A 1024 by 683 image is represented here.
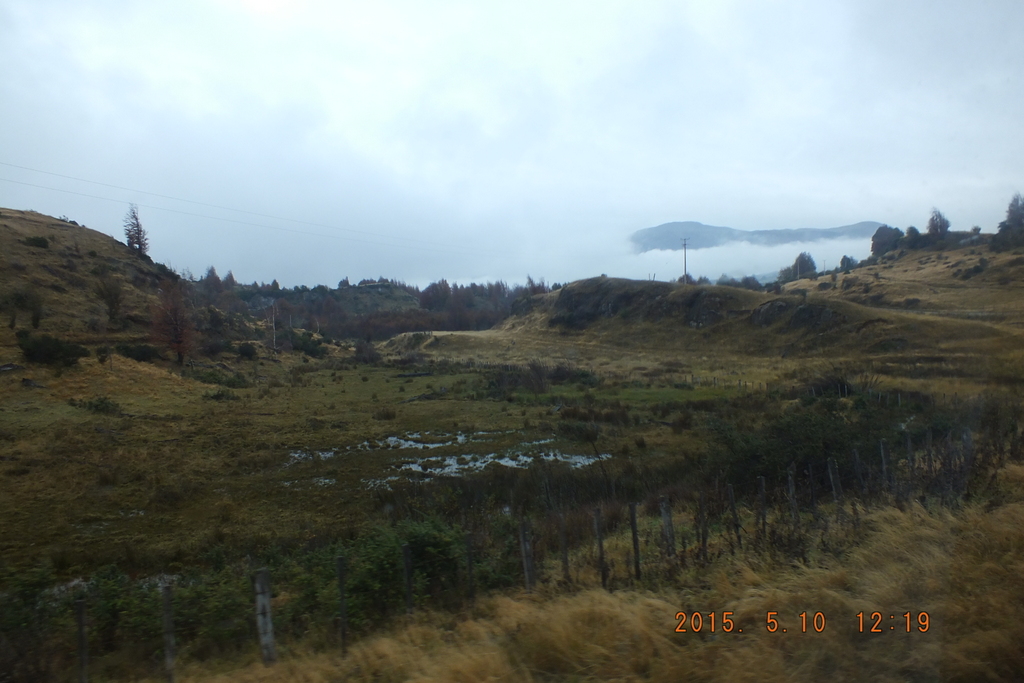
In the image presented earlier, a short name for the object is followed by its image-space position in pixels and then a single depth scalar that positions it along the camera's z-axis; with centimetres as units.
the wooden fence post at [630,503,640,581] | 696
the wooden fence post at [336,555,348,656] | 580
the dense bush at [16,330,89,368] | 2953
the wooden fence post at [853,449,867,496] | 910
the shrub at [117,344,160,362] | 3697
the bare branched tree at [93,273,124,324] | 4100
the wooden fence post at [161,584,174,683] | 516
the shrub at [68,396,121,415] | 2525
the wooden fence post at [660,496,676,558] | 736
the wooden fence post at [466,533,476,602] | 680
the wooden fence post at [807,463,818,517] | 820
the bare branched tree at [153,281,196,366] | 4097
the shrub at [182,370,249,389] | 3856
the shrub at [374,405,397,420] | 2870
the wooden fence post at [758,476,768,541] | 738
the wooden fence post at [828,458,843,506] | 810
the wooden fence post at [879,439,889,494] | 900
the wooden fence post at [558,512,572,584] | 714
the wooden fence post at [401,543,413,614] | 656
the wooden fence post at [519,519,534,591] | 704
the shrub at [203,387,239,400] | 3235
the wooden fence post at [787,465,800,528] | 735
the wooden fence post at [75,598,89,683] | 500
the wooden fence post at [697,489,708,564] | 707
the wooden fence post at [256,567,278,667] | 544
